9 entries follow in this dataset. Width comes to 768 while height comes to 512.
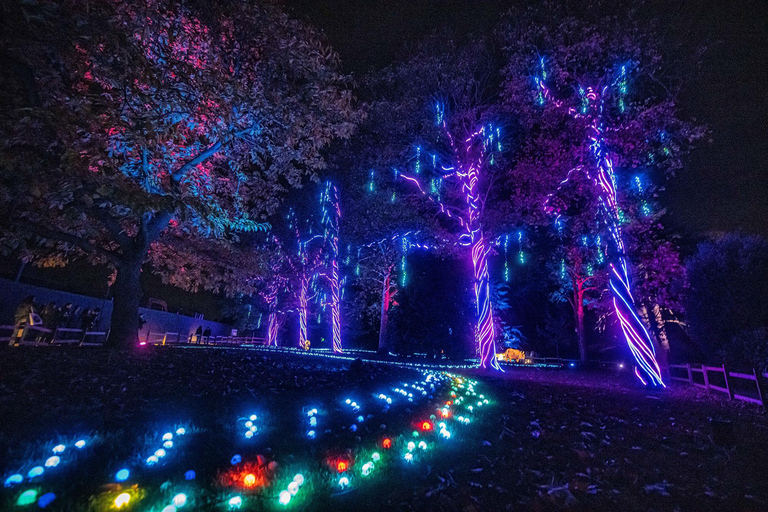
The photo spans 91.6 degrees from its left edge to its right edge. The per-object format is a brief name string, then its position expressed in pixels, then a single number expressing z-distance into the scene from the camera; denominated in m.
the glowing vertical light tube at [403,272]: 24.10
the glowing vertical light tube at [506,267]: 27.50
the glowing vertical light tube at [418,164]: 17.06
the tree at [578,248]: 15.18
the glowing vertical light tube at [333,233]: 22.19
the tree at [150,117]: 4.73
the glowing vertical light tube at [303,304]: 25.45
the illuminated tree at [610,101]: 11.64
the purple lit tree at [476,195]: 14.52
